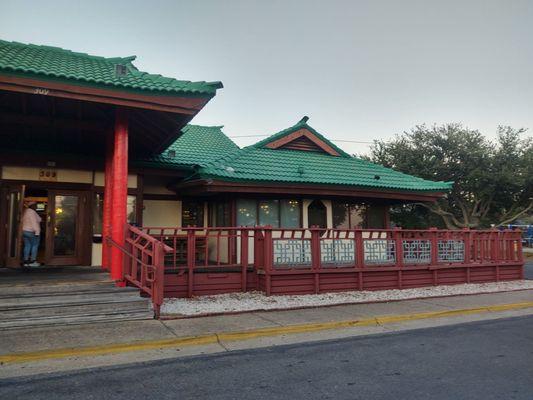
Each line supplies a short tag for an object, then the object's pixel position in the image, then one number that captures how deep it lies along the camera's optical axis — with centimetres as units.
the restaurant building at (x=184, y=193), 818
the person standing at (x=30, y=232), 1034
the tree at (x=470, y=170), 2869
